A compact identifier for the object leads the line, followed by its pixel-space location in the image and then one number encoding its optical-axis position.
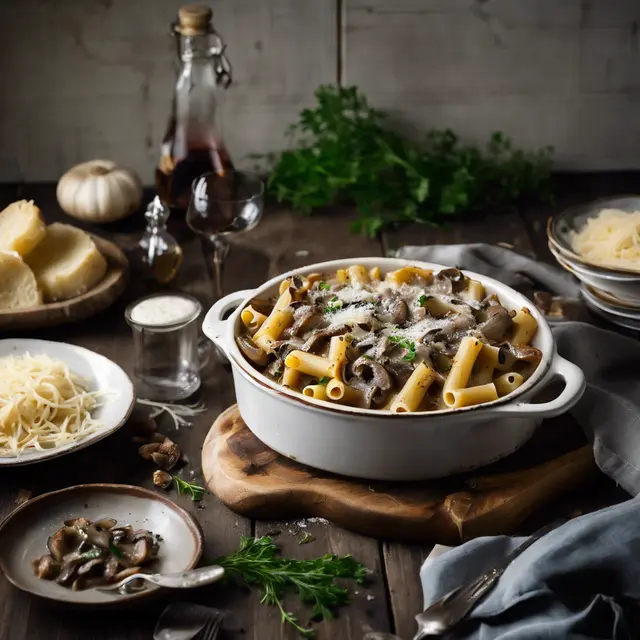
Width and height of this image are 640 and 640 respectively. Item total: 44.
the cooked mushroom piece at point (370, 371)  1.93
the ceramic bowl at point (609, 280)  2.47
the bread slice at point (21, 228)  2.64
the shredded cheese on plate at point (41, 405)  2.04
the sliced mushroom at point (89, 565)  1.73
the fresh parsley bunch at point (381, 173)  3.19
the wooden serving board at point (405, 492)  1.90
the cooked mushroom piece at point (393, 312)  2.10
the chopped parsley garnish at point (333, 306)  2.15
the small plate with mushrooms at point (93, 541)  1.73
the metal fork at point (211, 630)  1.67
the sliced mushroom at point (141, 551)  1.77
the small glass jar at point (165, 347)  2.35
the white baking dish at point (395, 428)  1.84
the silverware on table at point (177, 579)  1.68
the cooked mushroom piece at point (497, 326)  2.07
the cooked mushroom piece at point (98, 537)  1.79
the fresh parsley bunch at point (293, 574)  1.76
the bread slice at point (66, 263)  2.64
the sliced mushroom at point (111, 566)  1.74
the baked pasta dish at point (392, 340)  1.92
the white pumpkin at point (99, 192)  3.08
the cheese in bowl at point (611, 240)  2.58
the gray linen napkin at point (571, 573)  1.63
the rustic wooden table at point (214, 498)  1.72
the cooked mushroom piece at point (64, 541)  1.79
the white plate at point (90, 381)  2.01
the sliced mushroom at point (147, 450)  2.14
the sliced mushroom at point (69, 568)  1.74
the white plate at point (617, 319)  2.58
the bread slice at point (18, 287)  2.58
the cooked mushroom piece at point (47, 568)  1.75
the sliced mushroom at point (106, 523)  1.85
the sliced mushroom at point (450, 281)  2.22
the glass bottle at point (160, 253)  2.83
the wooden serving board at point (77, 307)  2.54
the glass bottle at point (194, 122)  3.02
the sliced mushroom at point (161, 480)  2.06
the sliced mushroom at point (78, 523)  1.84
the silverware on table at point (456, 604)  1.64
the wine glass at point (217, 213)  2.78
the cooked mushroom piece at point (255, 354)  2.05
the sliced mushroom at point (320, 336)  2.04
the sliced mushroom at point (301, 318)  2.09
